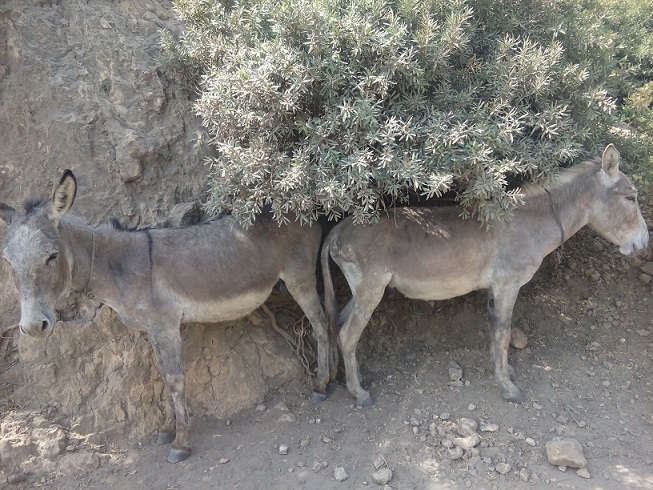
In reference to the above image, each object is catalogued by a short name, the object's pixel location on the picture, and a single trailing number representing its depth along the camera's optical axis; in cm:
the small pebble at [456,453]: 383
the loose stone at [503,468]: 367
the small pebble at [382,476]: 367
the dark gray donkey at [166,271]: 335
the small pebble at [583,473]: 358
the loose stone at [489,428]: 403
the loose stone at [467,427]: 399
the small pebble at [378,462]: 381
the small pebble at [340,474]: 373
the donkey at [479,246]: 427
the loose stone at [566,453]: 362
